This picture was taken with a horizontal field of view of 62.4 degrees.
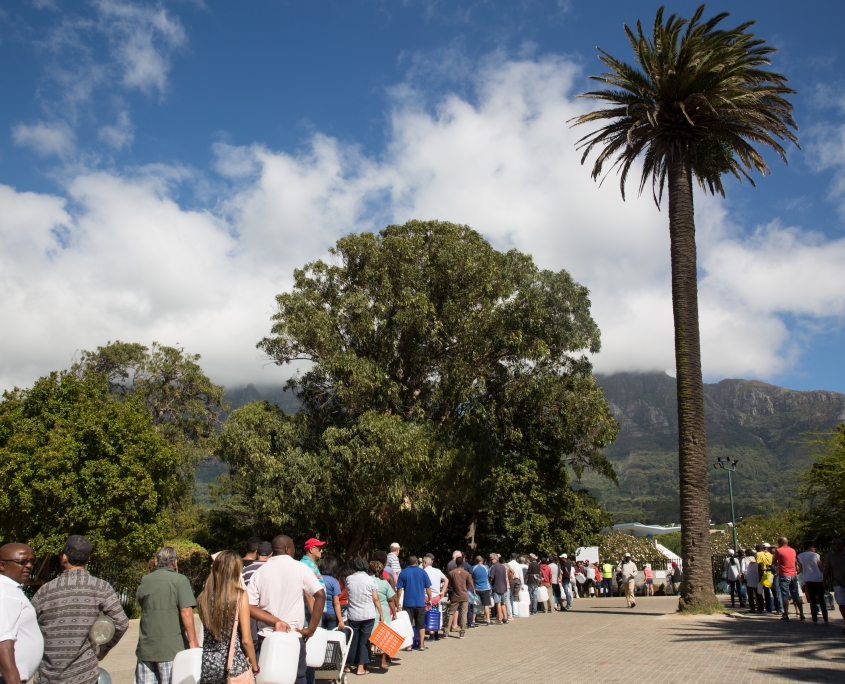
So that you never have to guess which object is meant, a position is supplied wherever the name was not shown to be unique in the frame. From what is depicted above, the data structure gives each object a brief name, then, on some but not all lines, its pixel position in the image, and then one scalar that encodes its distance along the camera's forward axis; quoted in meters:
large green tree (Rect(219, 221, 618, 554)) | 22.50
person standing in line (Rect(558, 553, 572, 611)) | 21.45
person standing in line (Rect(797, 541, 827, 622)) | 13.06
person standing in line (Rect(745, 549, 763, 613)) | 16.42
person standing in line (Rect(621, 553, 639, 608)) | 19.89
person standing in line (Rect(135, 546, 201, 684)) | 5.65
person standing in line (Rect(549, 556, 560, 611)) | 21.61
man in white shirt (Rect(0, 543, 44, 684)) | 3.96
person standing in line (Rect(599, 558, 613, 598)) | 25.89
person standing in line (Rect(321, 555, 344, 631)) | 9.09
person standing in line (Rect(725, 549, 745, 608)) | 19.06
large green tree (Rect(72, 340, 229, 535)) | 38.69
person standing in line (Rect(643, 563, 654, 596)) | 26.14
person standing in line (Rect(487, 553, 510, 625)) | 16.55
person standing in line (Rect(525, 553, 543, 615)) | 19.94
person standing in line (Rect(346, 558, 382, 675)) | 9.54
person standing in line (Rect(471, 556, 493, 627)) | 15.93
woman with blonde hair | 4.89
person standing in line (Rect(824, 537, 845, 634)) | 11.65
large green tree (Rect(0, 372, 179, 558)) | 22.62
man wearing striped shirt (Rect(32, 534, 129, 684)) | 4.54
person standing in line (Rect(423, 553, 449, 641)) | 13.20
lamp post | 34.37
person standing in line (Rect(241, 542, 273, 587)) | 6.11
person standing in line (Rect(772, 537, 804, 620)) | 14.11
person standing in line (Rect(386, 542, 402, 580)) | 12.78
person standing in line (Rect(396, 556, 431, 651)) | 11.71
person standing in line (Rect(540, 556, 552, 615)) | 20.55
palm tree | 16.61
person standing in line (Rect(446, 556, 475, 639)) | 13.98
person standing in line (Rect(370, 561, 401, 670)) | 10.50
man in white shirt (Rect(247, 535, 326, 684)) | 5.75
